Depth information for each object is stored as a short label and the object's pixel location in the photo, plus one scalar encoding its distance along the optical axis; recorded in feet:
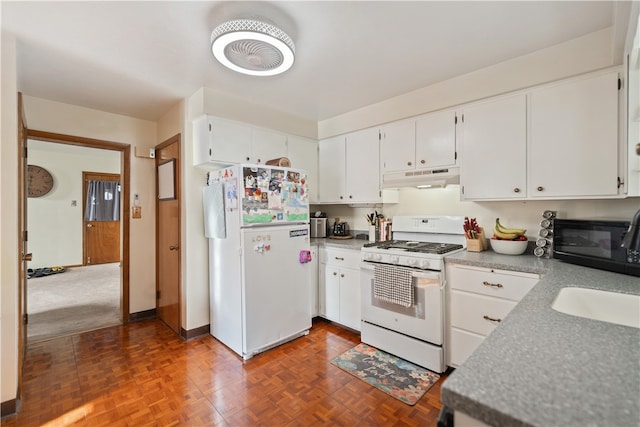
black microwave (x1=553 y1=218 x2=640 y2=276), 5.35
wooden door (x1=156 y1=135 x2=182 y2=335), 9.90
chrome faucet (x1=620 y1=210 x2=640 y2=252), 3.46
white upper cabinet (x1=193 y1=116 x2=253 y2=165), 8.96
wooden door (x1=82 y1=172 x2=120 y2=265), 21.08
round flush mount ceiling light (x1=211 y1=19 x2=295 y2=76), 5.25
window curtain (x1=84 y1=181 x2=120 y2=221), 21.17
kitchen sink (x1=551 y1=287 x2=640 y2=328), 4.24
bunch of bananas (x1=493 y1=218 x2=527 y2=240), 7.65
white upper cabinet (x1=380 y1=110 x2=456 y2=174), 8.47
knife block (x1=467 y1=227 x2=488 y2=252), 8.14
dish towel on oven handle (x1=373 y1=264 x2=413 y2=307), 7.65
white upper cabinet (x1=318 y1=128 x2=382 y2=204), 10.27
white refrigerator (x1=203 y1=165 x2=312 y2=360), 8.18
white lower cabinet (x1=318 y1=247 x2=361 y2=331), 9.49
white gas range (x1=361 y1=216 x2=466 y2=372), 7.34
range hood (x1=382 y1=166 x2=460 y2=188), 8.37
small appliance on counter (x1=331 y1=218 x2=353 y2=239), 11.65
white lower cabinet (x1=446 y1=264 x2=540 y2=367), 6.43
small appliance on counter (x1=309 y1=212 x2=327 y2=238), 11.80
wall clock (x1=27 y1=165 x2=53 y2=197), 18.65
